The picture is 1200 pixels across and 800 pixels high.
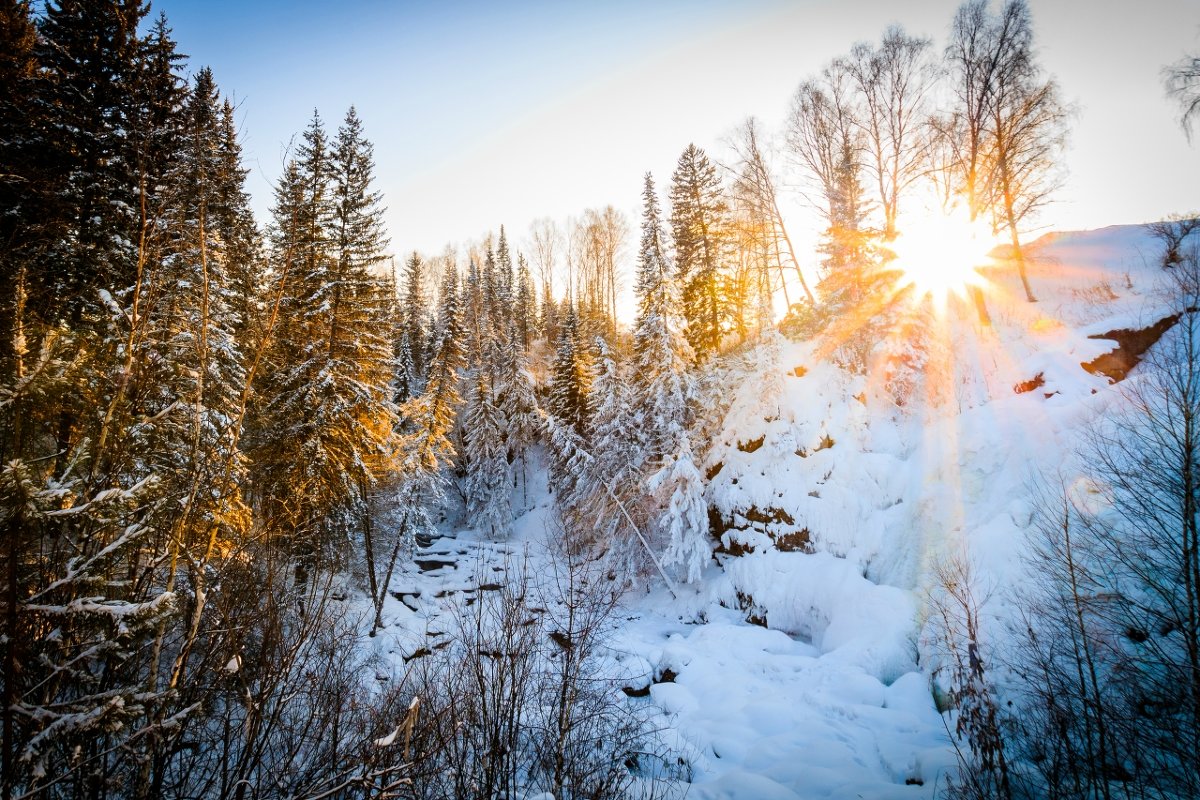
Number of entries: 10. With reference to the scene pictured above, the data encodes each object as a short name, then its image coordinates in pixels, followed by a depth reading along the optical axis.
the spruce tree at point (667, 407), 17.67
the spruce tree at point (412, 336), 32.50
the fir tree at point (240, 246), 15.37
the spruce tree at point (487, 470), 29.84
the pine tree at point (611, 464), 19.95
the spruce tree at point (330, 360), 14.20
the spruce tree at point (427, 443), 18.91
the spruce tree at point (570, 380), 29.66
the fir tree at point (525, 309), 45.44
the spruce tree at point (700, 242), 23.70
